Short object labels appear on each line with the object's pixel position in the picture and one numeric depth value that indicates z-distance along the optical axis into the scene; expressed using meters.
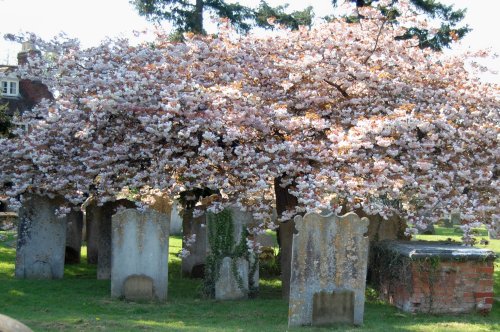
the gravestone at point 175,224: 26.46
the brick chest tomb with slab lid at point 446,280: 10.79
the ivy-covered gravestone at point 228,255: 12.26
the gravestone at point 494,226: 11.54
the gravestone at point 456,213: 11.18
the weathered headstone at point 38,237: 13.69
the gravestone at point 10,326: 5.25
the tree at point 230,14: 24.17
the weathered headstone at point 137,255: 11.60
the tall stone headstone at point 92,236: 17.39
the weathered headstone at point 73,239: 17.22
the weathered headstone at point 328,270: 9.34
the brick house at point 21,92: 39.84
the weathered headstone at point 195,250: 15.35
